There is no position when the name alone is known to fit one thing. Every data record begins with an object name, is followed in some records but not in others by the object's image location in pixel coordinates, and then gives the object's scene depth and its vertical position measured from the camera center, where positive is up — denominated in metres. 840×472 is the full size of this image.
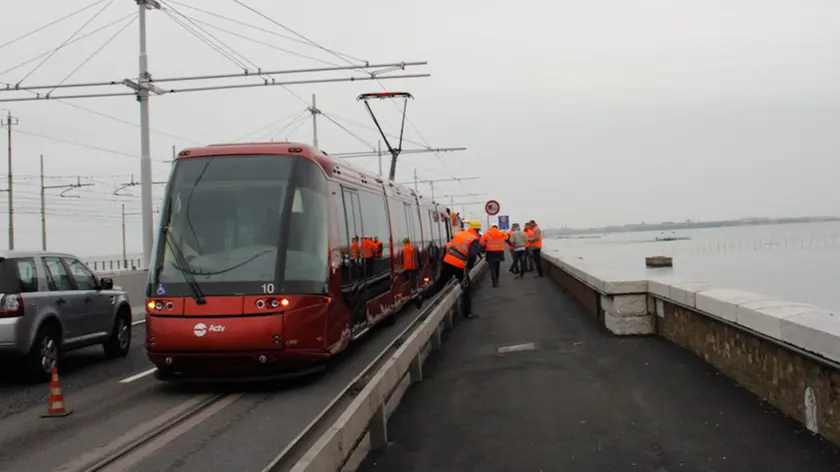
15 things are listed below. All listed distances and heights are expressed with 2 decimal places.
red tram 8.62 -0.26
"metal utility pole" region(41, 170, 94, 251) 59.94 +2.66
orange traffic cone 7.93 -1.55
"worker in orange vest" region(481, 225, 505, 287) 22.72 -0.21
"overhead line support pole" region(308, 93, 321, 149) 39.22 +6.48
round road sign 33.09 +1.25
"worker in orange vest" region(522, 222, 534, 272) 27.50 -0.76
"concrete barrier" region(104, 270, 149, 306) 19.28 -0.88
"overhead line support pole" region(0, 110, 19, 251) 54.16 +2.70
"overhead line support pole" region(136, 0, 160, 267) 20.92 +2.87
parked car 9.55 -0.78
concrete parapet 5.60 -1.09
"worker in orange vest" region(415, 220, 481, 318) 15.31 -0.39
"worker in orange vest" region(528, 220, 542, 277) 27.34 -0.28
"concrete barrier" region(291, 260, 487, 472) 4.52 -1.25
